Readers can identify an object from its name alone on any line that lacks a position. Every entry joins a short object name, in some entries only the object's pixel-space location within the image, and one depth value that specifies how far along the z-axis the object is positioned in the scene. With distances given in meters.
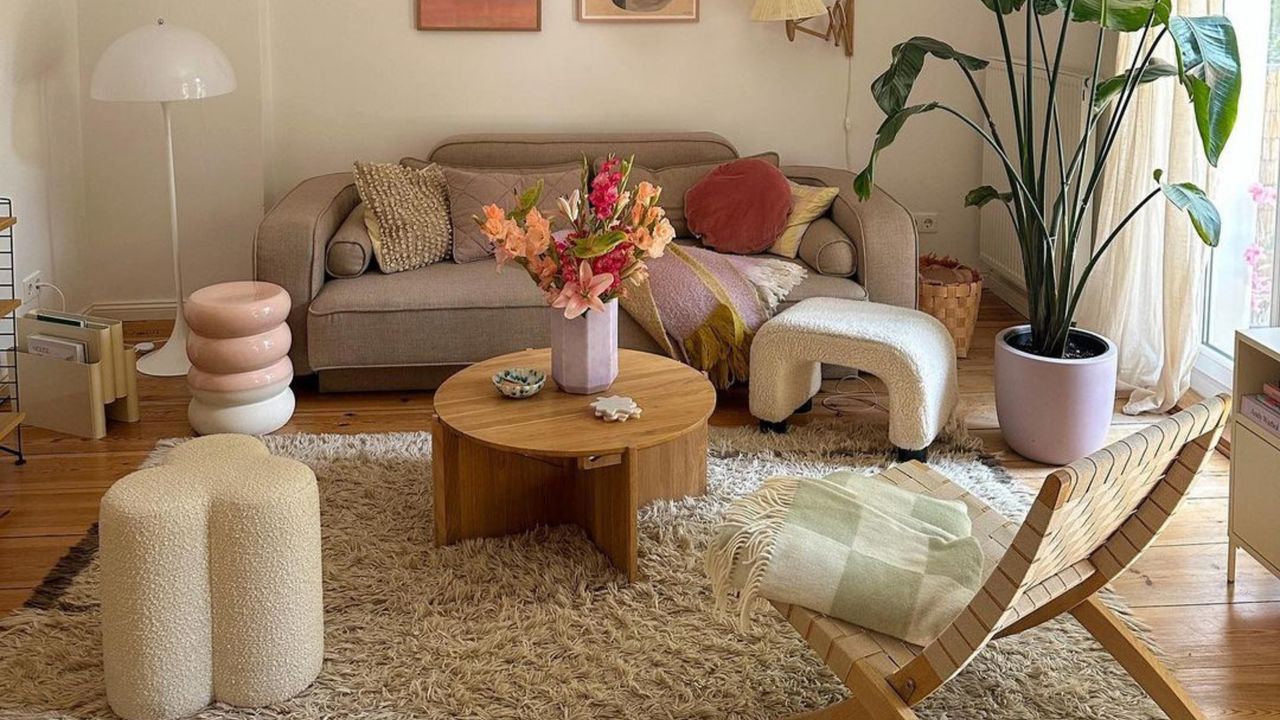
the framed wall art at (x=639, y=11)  5.49
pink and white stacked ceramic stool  4.18
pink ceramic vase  3.50
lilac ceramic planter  3.96
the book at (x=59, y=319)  4.31
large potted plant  3.87
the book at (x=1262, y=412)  3.11
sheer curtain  4.26
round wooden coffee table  3.29
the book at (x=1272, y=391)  3.13
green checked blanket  2.53
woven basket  4.97
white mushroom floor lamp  4.62
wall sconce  5.55
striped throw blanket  4.46
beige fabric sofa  4.51
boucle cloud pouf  2.67
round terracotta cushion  4.89
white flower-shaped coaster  3.39
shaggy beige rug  2.83
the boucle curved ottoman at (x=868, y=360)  3.99
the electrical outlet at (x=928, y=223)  5.86
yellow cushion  4.88
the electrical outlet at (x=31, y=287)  4.77
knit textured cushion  4.71
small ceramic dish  3.52
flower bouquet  3.33
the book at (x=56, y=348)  4.27
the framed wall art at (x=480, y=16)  5.43
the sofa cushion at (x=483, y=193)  4.84
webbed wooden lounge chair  2.21
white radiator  4.91
